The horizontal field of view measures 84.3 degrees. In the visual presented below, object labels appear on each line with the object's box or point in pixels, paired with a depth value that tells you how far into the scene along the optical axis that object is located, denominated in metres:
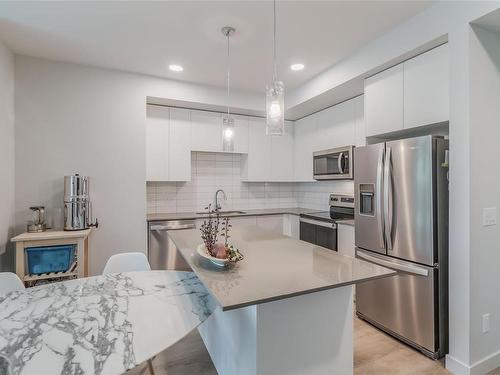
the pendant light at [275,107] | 1.82
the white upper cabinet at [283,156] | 4.34
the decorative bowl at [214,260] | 1.45
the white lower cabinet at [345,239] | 2.96
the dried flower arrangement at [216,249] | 1.50
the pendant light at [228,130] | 2.24
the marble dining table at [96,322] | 0.97
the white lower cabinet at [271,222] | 3.97
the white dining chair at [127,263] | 2.04
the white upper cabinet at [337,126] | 3.37
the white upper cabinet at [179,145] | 3.66
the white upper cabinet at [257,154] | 4.18
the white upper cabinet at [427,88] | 2.05
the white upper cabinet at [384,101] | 2.41
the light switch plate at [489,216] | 1.92
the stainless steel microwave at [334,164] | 3.29
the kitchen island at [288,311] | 1.24
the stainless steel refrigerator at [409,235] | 2.01
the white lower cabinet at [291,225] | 3.96
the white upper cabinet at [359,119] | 3.20
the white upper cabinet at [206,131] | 3.80
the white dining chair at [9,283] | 1.67
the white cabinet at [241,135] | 4.07
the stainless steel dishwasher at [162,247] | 3.32
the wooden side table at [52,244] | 2.43
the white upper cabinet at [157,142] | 3.53
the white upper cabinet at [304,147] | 4.06
